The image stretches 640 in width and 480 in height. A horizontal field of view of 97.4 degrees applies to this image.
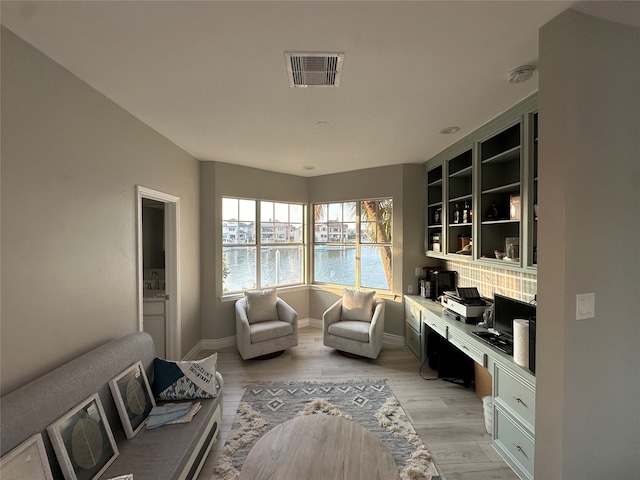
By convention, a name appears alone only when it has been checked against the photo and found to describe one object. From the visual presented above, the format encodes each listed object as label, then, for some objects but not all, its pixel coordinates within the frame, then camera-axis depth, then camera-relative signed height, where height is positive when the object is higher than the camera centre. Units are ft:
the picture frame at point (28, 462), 3.68 -3.08
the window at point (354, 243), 14.47 -0.35
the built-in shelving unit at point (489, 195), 6.86 +1.38
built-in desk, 5.85 -3.76
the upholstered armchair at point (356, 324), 11.59 -3.84
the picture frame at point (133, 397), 5.70 -3.47
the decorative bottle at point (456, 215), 10.91 +0.85
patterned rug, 6.53 -5.25
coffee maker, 12.13 -2.03
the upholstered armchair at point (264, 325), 11.55 -3.84
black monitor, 7.16 -2.04
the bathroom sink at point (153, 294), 11.16 -2.31
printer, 9.12 -2.29
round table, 4.72 -4.00
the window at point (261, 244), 14.02 -0.35
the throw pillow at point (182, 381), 6.92 -3.60
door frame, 10.85 -1.65
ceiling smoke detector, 5.73 +3.41
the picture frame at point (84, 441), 4.38 -3.43
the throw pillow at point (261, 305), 12.72 -3.13
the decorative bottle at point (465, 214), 10.28 +0.83
